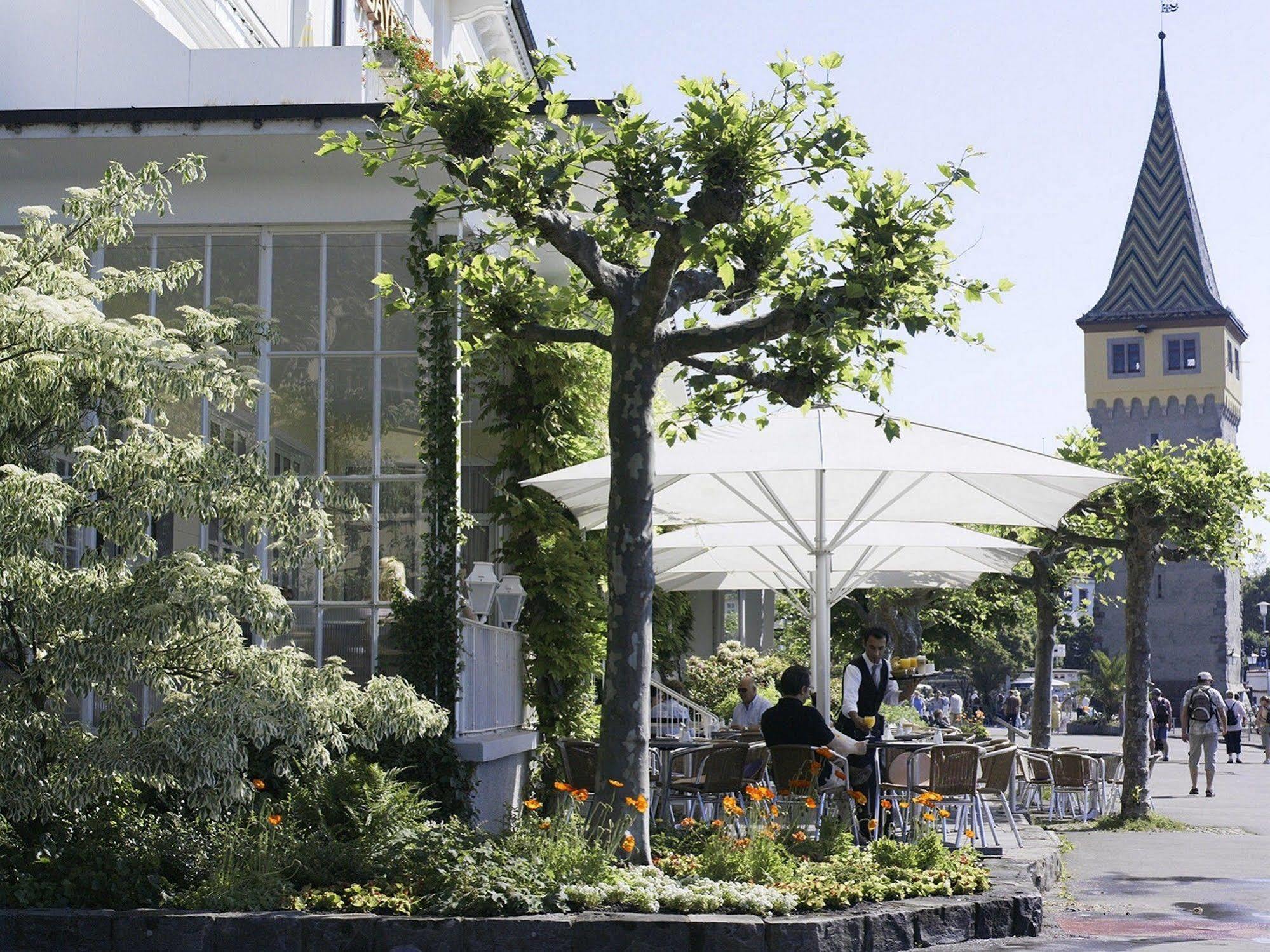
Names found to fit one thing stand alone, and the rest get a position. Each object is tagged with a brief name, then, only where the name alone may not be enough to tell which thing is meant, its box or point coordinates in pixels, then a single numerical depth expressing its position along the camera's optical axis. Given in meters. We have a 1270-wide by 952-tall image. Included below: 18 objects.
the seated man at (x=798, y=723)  10.66
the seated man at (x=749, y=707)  15.85
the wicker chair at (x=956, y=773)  10.98
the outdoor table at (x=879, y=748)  10.84
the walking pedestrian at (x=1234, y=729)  32.59
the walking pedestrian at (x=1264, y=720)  35.56
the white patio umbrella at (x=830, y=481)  9.90
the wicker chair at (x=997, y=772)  11.78
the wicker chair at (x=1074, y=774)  16.70
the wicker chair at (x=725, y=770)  11.30
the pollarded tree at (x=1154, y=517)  17.28
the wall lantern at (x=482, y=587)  11.49
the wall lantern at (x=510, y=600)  12.36
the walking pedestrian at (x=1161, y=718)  29.06
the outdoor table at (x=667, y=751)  11.60
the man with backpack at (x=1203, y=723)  22.22
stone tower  93.56
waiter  11.12
